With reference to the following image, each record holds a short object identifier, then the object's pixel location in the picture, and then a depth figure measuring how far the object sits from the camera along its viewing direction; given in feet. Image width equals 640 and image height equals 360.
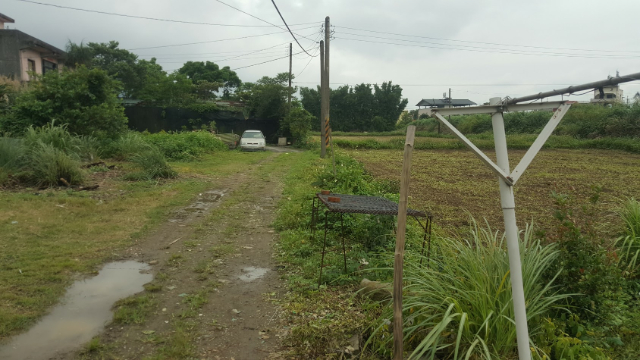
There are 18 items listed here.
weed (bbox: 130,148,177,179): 39.55
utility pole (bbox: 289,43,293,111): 116.43
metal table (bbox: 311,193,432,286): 14.71
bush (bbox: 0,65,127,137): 46.93
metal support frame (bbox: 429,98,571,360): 8.40
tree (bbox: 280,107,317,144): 99.18
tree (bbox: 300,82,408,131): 201.26
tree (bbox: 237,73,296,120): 108.58
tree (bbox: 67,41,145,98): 134.51
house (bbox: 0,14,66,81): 85.40
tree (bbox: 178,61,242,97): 189.06
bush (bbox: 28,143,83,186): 33.24
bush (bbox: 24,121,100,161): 38.58
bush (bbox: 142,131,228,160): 59.36
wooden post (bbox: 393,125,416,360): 9.52
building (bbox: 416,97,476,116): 229.17
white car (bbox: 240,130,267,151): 83.71
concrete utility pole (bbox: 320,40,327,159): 64.28
